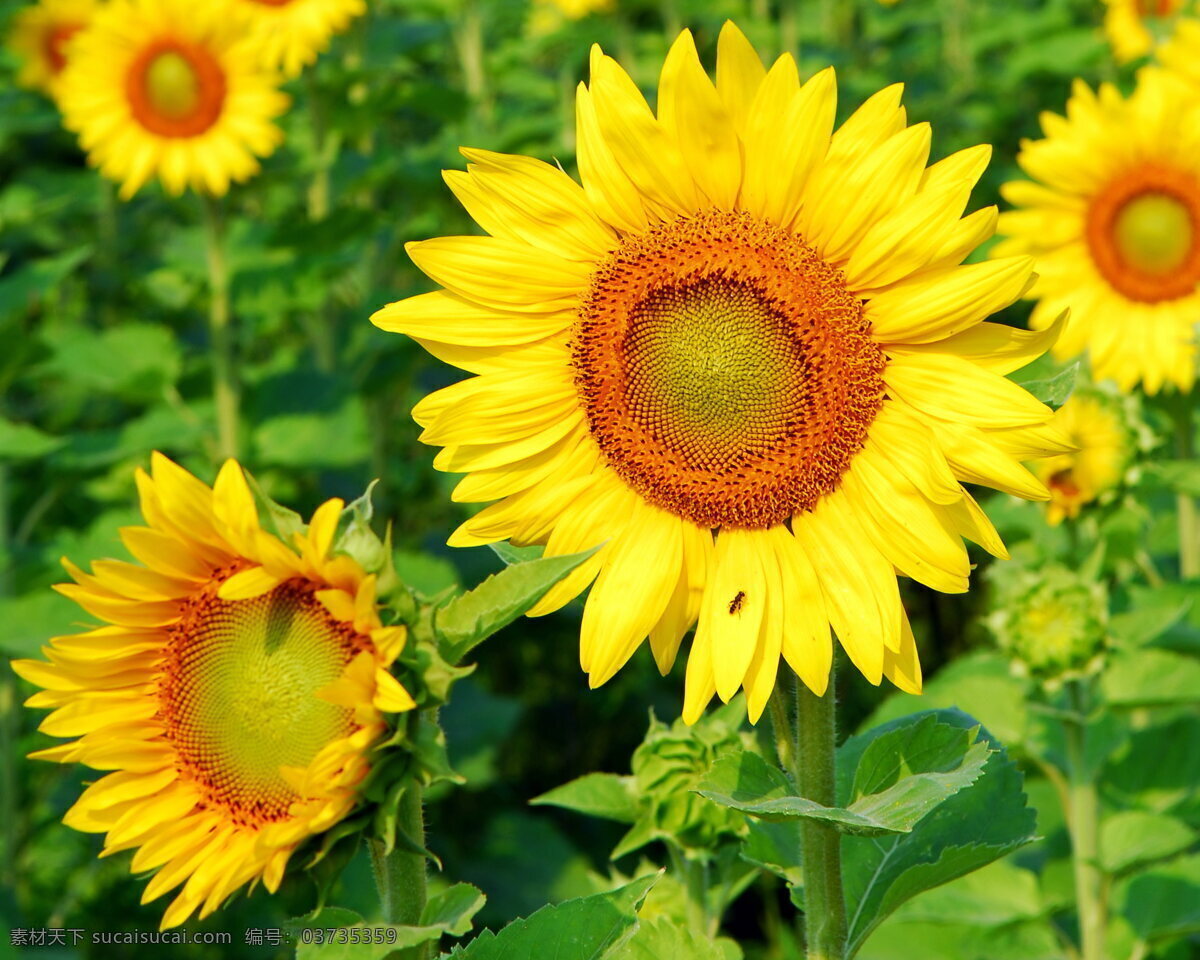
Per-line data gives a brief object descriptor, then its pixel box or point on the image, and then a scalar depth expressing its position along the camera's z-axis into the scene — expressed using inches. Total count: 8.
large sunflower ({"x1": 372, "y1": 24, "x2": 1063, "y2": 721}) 59.7
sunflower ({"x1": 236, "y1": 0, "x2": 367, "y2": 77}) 166.2
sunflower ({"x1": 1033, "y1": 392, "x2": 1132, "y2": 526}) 103.3
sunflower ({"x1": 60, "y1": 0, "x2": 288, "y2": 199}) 163.5
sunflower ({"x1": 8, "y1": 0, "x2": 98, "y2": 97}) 232.8
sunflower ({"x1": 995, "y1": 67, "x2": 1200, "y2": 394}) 135.0
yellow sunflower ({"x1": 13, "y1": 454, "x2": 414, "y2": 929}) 52.0
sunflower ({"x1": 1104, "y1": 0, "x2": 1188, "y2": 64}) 199.6
